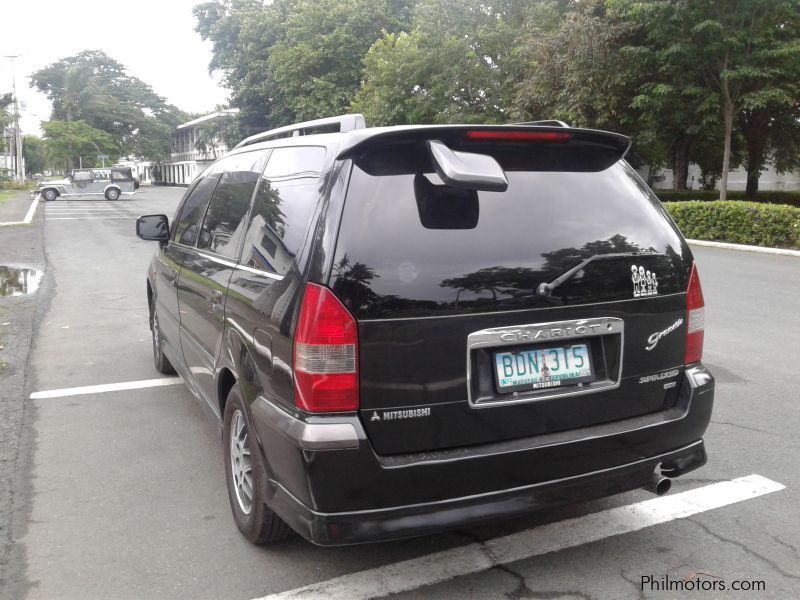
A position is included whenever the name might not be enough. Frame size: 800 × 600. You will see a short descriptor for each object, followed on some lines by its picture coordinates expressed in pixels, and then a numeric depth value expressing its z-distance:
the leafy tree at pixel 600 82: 21.97
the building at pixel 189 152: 61.72
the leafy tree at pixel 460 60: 27.11
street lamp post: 56.98
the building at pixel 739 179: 44.94
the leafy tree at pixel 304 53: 41.50
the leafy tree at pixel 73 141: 68.36
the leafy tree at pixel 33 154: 112.38
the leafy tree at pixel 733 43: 19.12
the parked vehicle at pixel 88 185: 41.00
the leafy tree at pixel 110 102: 77.62
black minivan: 2.66
